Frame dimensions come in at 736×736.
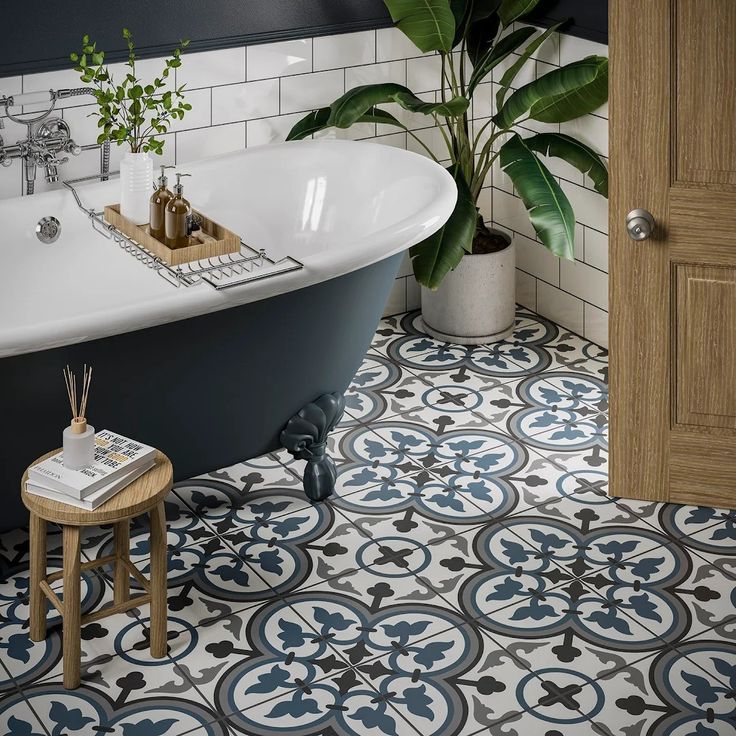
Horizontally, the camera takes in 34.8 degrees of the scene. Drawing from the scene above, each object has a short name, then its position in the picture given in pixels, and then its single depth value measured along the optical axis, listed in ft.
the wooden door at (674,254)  9.72
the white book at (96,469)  8.70
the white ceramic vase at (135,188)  11.91
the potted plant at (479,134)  13.38
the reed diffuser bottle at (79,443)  8.85
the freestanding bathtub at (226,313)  9.37
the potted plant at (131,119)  11.94
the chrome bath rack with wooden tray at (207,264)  9.75
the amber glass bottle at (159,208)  11.44
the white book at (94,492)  8.65
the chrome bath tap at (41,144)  12.55
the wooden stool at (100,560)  8.70
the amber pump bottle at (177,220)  11.28
